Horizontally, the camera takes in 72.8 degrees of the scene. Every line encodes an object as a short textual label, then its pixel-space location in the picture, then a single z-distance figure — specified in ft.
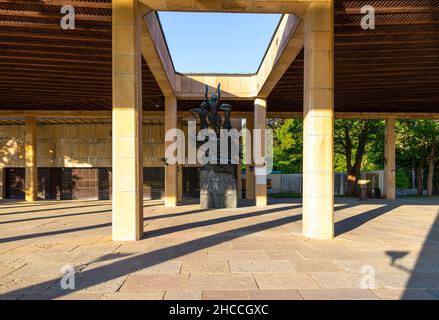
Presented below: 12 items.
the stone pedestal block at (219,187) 52.54
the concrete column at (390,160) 79.15
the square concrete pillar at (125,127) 27.09
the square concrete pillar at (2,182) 81.15
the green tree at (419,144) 96.81
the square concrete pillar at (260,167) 59.06
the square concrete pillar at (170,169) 58.03
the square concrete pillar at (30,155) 75.82
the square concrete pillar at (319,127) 27.81
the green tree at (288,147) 106.73
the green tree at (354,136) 90.68
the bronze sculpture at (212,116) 55.26
